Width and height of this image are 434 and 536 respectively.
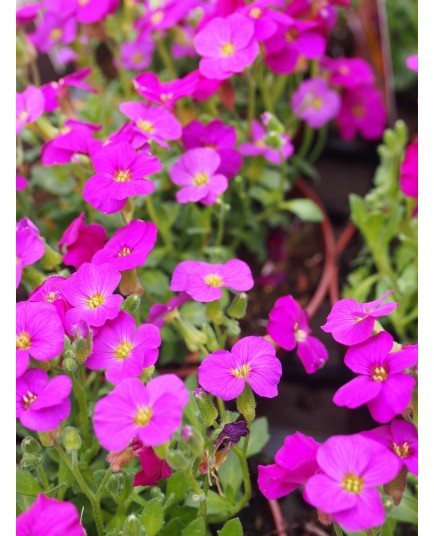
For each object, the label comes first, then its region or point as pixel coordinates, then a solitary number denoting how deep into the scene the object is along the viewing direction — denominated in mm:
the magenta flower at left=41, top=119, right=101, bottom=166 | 220
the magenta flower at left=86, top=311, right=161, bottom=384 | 162
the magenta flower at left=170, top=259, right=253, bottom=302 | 186
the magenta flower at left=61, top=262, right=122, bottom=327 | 165
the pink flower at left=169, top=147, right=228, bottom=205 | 219
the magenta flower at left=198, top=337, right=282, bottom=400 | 163
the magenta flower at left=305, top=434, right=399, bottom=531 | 135
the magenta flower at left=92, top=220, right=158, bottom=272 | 182
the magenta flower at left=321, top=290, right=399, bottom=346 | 160
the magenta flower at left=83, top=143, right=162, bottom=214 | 188
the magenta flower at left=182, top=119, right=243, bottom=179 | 242
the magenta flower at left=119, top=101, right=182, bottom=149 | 213
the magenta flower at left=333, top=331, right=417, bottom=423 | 151
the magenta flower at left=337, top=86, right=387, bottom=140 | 320
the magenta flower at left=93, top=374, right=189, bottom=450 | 141
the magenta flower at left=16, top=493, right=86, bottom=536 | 136
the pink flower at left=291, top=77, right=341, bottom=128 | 302
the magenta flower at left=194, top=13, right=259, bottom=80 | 224
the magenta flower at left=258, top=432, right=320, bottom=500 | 151
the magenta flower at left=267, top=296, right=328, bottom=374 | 192
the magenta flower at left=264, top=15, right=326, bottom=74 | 253
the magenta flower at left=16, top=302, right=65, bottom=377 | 157
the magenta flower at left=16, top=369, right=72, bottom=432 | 153
